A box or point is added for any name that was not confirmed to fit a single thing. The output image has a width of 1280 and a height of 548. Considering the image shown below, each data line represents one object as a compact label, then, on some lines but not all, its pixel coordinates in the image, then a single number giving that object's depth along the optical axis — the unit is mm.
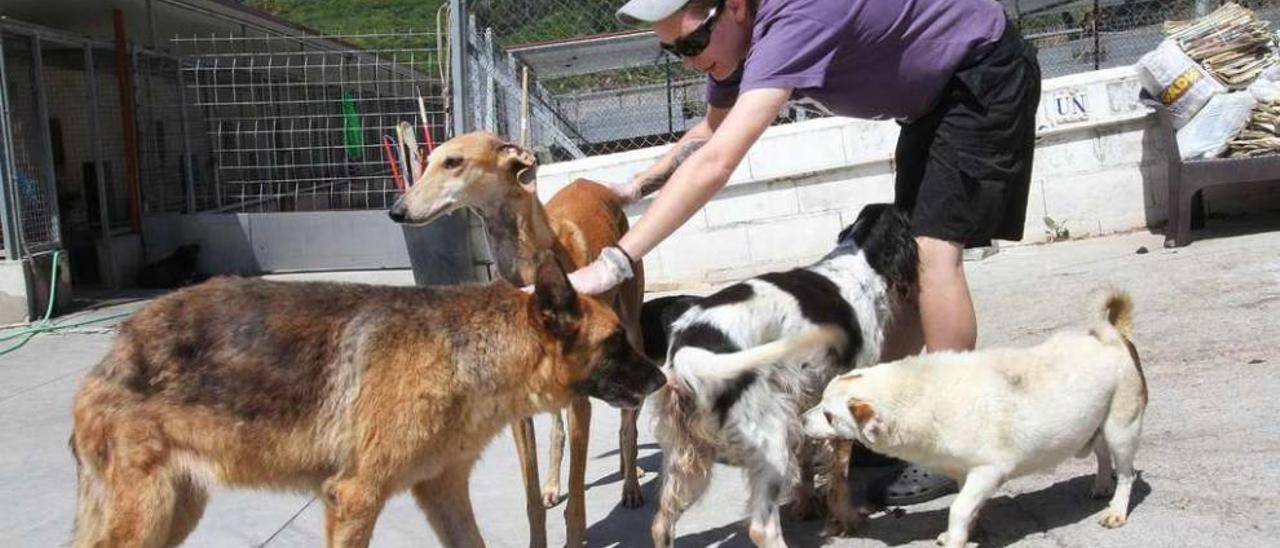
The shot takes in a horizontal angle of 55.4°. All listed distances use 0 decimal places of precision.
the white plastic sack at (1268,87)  8633
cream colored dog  3648
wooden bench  8508
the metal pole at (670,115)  11234
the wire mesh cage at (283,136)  12961
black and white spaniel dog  3648
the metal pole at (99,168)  11219
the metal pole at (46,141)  10070
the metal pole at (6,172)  9305
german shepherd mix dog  3199
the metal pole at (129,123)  11977
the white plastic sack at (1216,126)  8586
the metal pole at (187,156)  12586
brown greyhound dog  4727
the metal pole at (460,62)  9516
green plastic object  13500
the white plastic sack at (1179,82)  8773
